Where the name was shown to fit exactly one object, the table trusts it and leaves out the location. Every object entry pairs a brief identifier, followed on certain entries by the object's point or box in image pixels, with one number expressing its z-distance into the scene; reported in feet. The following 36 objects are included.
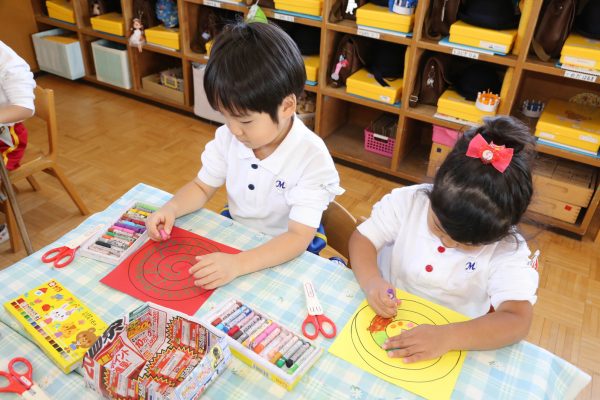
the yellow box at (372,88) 7.78
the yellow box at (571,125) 6.63
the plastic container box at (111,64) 10.78
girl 2.83
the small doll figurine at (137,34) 10.18
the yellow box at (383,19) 7.22
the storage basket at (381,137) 8.69
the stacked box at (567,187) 7.02
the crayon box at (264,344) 2.58
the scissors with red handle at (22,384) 2.44
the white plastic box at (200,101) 9.78
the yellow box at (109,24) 10.41
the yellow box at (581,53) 6.18
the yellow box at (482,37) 6.64
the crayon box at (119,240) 3.37
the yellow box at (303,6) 7.93
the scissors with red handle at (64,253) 3.31
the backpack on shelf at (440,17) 7.00
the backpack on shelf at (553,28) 6.39
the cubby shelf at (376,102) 6.80
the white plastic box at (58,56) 11.23
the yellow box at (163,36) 9.89
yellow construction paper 2.61
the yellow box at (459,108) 7.18
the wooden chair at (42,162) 6.02
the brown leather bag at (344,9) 7.82
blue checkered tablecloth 2.56
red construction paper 3.09
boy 3.33
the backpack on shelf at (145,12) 10.20
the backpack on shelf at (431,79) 7.57
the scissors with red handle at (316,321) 2.87
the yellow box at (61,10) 11.07
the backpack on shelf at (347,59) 8.13
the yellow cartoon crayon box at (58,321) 2.66
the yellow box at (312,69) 8.38
